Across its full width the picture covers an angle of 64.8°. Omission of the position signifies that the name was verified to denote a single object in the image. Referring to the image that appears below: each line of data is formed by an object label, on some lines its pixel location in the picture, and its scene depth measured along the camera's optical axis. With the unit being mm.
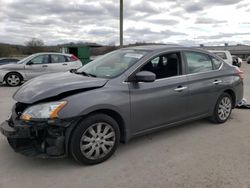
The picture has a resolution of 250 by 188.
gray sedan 2438
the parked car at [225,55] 12225
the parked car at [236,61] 19997
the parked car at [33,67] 8485
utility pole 11829
